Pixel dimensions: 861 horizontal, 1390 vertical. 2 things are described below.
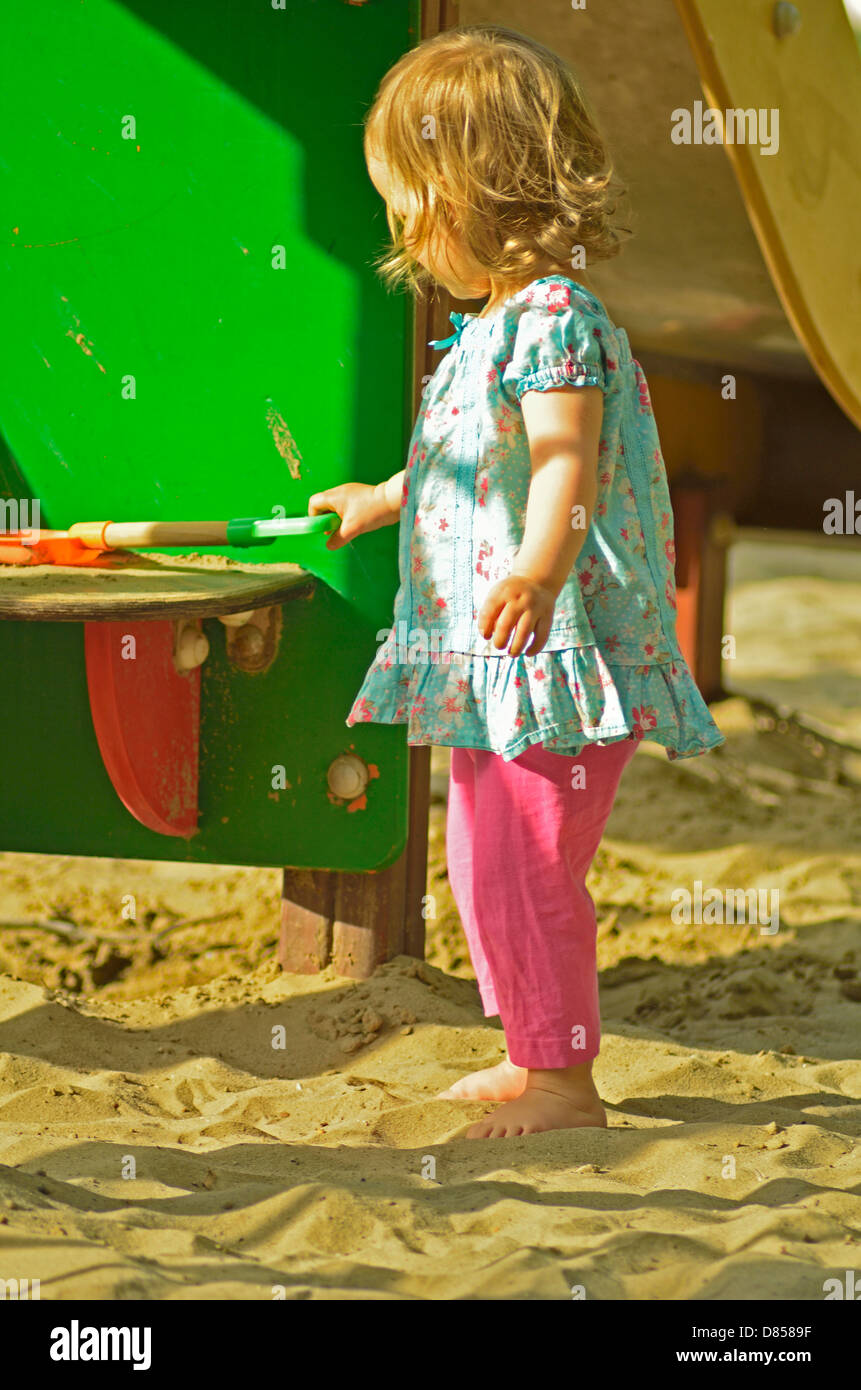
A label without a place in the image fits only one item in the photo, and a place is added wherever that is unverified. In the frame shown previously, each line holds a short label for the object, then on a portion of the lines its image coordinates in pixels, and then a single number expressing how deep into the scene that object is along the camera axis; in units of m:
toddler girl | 3.25
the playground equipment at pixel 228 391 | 4.11
